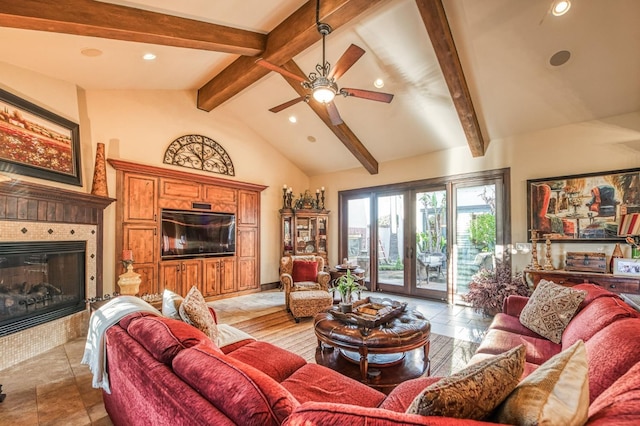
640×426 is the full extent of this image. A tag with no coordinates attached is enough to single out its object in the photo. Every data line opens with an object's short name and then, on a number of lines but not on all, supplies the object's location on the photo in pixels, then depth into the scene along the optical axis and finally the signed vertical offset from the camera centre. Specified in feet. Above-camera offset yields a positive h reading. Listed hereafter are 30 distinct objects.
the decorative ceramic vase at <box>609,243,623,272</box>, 12.89 -1.66
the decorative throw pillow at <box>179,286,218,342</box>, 7.07 -2.31
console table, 12.02 -2.74
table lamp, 12.28 -0.61
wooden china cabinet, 23.52 -1.11
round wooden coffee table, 7.97 -3.54
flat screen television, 17.60 -0.91
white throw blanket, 6.40 -2.53
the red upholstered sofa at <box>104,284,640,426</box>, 2.95 -2.17
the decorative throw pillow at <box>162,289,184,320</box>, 7.36 -2.15
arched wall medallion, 18.20 +4.13
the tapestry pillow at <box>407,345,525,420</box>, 3.02 -1.86
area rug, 10.16 -4.95
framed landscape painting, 10.50 +3.03
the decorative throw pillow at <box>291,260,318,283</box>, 17.20 -3.03
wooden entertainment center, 16.05 -0.27
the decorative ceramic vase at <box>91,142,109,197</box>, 13.98 +2.13
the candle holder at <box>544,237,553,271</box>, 14.35 -2.02
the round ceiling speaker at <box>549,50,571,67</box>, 11.55 +6.22
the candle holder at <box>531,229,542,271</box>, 14.61 -1.73
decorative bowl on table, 9.07 -3.16
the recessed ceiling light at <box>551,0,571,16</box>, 9.53 +6.76
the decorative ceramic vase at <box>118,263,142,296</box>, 13.83 -2.88
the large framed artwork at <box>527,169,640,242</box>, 13.40 +0.57
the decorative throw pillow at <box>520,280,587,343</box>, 8.14 -2.68
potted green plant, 11.37 -2.67
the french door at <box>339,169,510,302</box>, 17.53 -0.95
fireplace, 10.12 -1.71
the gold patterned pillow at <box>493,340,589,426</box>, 2.82 -1.83
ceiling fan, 10.03 +4.84
